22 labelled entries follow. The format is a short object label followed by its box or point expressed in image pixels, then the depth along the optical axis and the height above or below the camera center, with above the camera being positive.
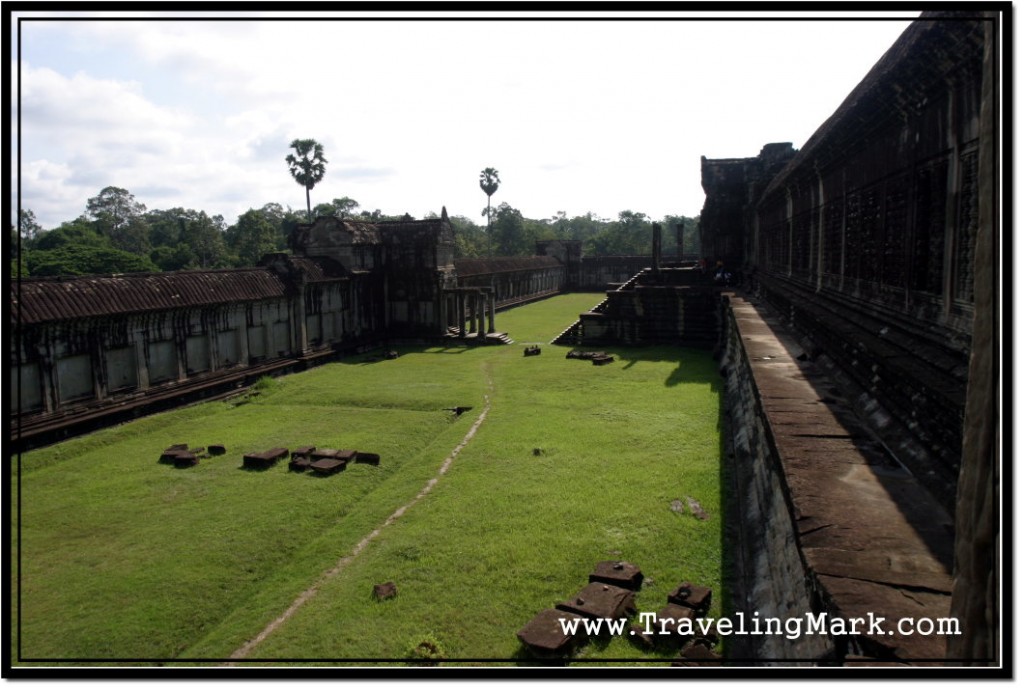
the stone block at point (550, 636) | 4.59 -2.58
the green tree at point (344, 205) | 88.56 +10.40
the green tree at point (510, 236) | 79.38 +4.94
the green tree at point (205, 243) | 54.22 +3.30
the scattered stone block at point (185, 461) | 10.12 -2.76
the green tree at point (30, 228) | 72.08 +6.65
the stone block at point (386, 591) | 5.59 -2.68
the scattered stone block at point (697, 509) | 7.10 -2.62
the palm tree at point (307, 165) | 51.28 +9.02
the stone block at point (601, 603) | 5.01 -2.56
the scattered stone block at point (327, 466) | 9.41 -2.70
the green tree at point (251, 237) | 59.09 +4.11
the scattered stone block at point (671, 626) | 4.75 -2.58
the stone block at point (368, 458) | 9.98 -2.74
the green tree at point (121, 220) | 69.81 +7.25
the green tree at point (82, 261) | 40.12 +1.43
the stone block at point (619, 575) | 5.52 -2.56
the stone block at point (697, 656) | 4.31 -2.56
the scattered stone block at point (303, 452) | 10.24 -2.70
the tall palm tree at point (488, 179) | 71.19 +10.58
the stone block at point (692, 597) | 5.18 -2.57
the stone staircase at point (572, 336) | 23.08 -2.15
